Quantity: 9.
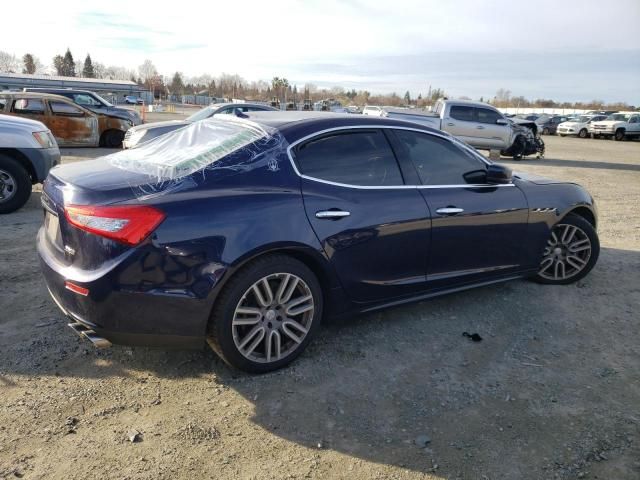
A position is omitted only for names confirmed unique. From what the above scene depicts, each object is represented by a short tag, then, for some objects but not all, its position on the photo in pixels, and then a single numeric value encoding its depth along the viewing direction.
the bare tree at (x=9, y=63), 114.06
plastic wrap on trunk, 2.99
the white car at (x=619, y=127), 32.22
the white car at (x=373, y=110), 16.98
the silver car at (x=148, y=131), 10.36
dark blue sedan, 2.76
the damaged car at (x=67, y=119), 13.56
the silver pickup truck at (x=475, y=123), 16.39
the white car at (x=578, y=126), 34.53
